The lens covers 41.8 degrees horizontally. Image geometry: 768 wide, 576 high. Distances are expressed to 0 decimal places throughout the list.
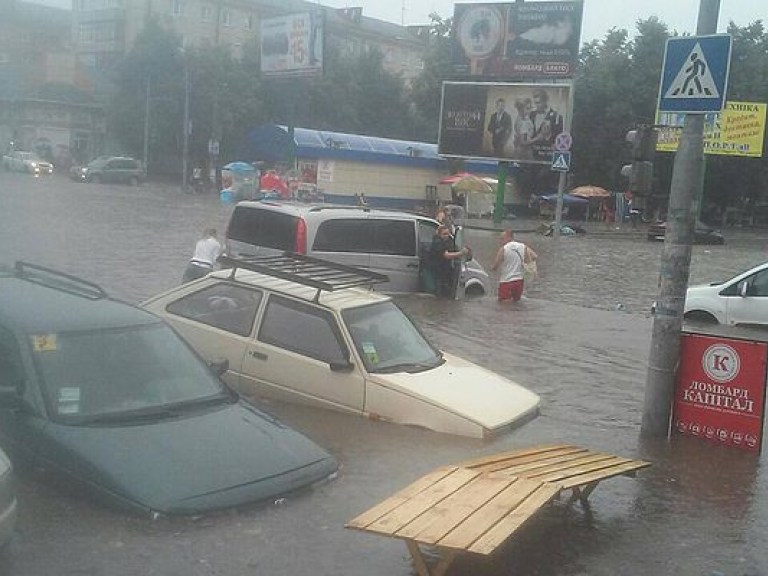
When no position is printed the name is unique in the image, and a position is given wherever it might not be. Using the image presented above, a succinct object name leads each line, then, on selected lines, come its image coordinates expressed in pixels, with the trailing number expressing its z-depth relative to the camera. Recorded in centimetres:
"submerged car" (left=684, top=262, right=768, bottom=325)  1602
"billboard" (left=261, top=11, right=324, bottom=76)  4641
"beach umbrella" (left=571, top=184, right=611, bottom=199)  5534
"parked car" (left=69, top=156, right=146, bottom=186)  5600
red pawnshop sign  852
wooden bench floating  502
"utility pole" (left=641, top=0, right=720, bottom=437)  879
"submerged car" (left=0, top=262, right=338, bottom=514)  590
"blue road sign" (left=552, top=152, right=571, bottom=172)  3238
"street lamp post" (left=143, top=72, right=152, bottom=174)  6138
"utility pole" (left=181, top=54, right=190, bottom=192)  5578
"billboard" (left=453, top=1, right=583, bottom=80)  4022
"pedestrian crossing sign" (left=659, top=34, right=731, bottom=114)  862
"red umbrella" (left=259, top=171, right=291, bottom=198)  3953
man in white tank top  1811
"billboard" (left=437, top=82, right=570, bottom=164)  3984
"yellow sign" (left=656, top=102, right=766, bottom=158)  4650
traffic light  992
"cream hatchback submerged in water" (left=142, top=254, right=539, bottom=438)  824
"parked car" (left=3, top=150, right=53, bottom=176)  5566
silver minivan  1555
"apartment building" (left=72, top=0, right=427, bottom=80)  6719
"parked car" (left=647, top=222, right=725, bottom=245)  4359
